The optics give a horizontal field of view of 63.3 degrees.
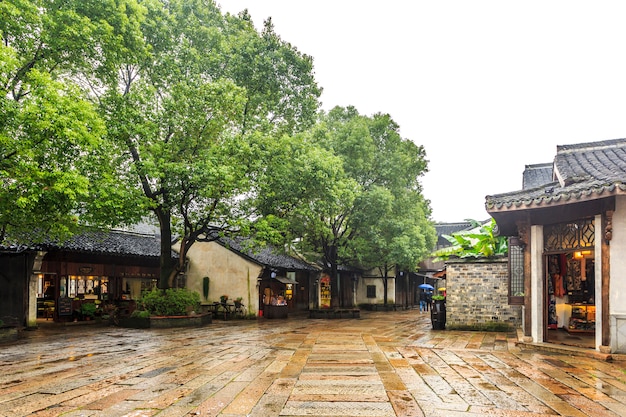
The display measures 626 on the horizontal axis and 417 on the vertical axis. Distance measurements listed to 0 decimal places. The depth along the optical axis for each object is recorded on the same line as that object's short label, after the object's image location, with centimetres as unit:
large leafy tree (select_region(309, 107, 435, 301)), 2277
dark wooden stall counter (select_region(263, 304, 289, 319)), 2296
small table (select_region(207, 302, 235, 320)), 2269
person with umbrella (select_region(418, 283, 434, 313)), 3112
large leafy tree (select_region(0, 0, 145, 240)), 1074
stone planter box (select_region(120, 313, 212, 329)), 1714
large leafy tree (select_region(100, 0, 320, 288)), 1567
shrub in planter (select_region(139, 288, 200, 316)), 1781
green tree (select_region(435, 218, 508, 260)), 1648
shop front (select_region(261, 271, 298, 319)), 2303
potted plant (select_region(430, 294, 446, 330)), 1674
